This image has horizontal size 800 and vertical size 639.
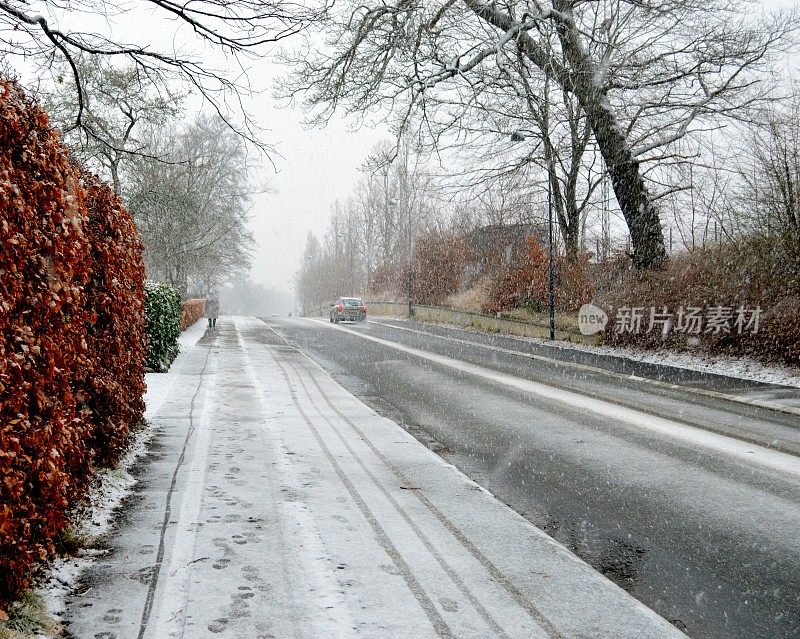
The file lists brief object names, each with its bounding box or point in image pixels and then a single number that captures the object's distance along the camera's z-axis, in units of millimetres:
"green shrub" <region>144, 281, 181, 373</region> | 11914
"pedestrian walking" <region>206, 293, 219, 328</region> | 31500
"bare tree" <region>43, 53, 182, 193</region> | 8406
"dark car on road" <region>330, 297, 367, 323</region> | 37562
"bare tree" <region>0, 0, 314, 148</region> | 6062
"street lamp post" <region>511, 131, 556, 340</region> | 22456
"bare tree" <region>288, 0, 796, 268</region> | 16500
